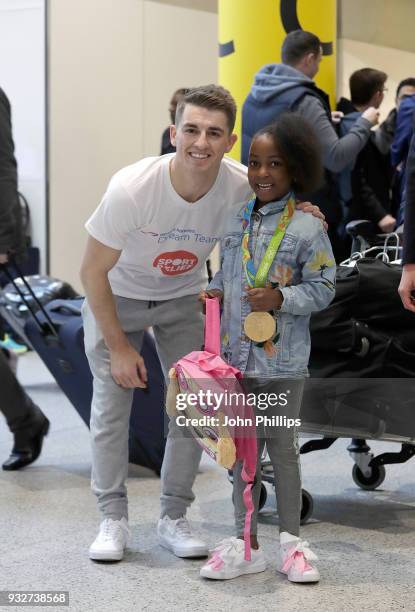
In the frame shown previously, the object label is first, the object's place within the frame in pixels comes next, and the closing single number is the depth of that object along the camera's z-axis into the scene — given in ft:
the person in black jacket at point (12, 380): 13.23
